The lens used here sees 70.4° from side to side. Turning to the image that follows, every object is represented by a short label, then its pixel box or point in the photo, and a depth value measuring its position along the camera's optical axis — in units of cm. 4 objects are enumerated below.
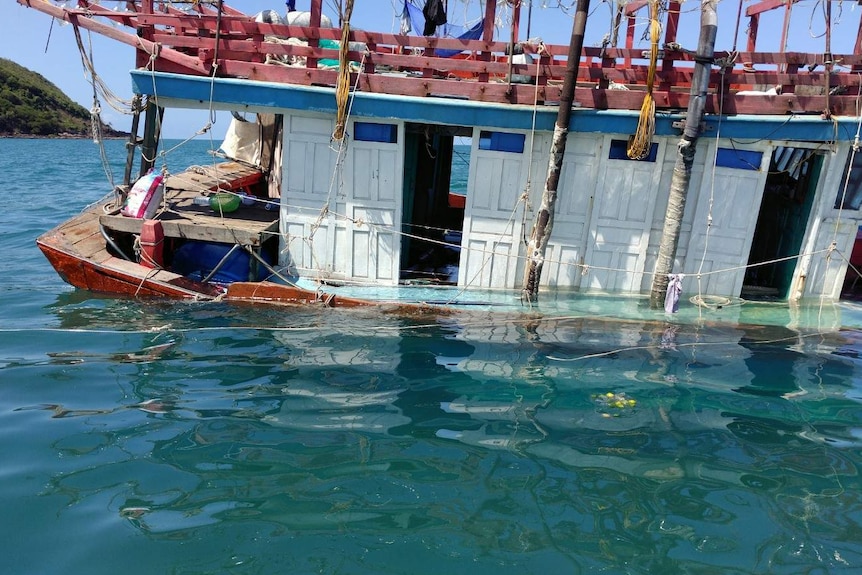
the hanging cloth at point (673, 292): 833
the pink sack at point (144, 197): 874
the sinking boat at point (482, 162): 837
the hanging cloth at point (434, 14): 959
